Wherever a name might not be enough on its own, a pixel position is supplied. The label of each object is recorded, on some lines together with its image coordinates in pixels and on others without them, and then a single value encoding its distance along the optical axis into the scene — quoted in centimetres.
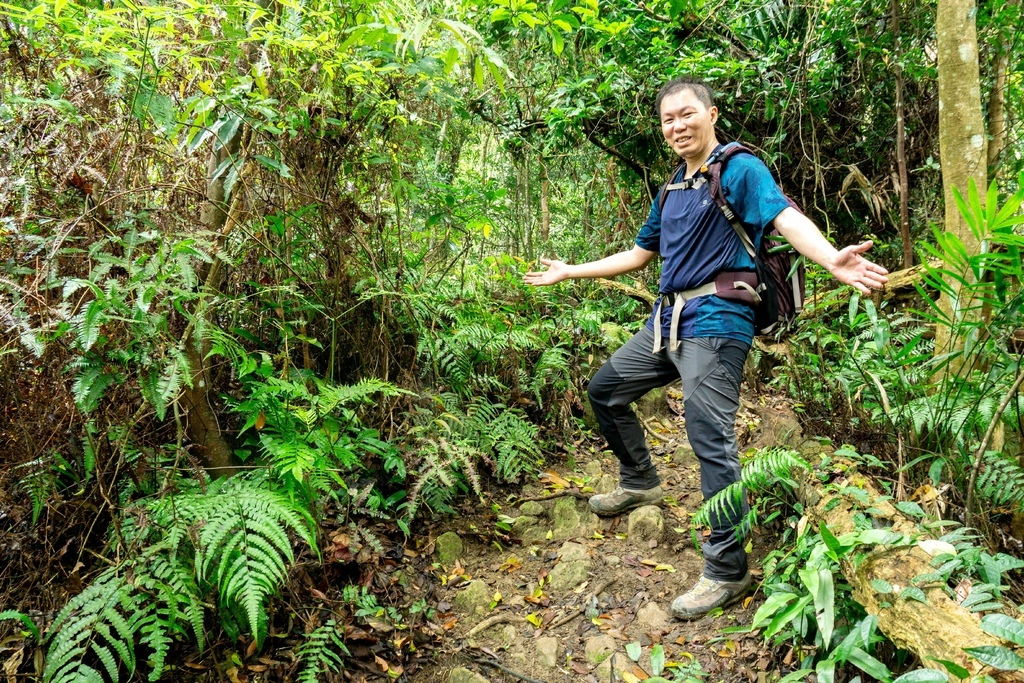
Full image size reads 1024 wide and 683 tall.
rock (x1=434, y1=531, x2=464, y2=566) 357
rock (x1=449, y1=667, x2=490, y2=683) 285
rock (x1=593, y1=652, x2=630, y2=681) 286
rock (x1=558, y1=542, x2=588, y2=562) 368
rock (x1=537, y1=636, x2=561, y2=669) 299
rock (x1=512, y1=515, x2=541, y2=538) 391
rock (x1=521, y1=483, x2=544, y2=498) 420
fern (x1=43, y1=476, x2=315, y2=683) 220
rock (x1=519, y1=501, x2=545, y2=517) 403
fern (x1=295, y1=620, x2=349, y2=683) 253
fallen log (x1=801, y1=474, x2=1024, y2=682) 201
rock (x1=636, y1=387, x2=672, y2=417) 554
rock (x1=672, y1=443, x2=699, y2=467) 486
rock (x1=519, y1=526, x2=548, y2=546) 388
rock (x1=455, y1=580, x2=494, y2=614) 332
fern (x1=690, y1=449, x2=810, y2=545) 277
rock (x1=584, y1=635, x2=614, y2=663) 298
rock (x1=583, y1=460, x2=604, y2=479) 453
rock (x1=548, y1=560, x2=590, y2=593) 351
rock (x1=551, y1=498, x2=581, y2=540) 395
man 304
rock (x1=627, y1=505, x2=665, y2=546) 380
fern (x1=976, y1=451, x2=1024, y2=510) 282
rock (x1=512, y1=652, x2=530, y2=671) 297
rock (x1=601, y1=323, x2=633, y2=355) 565
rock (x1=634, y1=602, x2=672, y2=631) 317
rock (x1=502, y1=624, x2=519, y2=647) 313
